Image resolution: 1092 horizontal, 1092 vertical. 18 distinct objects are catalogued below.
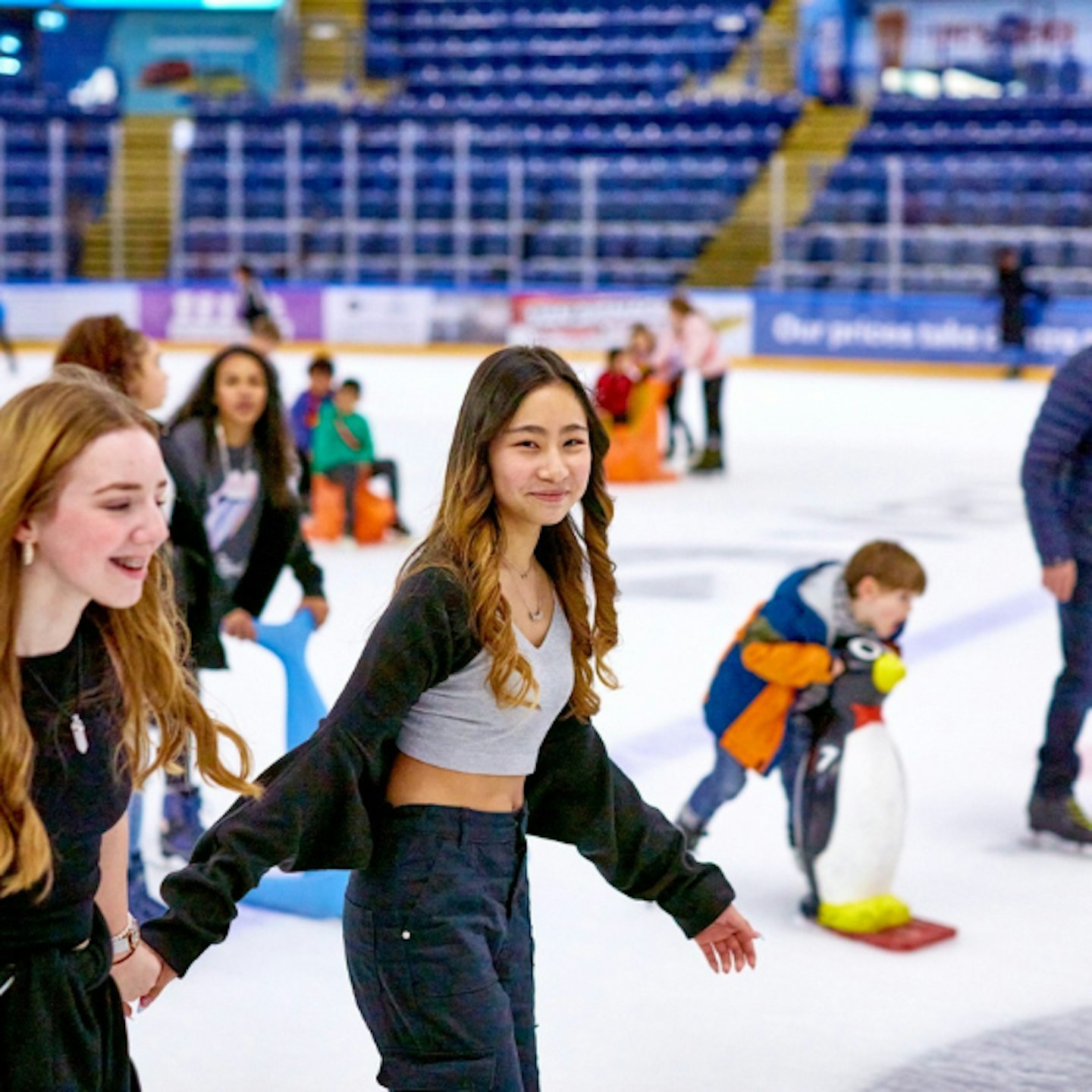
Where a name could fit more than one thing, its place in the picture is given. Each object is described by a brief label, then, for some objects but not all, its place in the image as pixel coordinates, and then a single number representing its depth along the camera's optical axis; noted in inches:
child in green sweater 369.1
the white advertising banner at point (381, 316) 895.1
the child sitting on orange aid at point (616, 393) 462.6
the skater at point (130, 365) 152.6
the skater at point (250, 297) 807.1
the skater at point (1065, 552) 175.6
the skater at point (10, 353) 691.4
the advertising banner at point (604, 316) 848.3
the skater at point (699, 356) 490.6
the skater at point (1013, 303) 753.0
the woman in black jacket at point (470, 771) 89.4
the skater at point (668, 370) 488.7
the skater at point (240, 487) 173.3
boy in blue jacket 159.5
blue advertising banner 775.7
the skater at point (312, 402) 383.6
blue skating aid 161.5
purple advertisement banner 919.0
